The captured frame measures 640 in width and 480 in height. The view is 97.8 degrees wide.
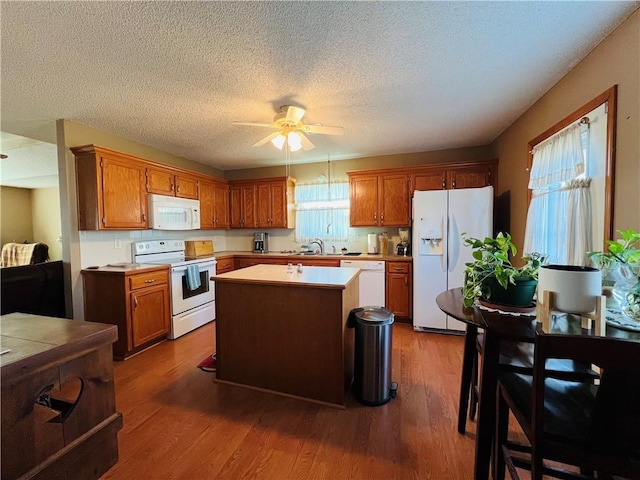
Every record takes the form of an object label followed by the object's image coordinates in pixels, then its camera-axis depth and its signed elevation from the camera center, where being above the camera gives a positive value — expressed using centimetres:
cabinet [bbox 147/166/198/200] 350 +67
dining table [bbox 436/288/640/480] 111 -42
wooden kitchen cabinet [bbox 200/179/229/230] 441 +45
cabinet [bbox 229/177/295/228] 473 +49
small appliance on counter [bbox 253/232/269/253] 507 -20
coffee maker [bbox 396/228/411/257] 408 -23
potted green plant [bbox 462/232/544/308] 131 -23
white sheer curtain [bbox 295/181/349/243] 469 +32
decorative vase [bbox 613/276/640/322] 105 -27
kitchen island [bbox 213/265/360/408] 206 -80
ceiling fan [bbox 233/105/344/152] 240 +93
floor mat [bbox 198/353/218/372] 260 -128
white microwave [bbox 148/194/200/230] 348 +26
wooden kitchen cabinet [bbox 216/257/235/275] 430 -54
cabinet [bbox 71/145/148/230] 291 +48
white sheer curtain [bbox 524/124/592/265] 186 +19
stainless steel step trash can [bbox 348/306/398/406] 208 -96
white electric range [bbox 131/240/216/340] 337 -67
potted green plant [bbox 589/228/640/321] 105 -17
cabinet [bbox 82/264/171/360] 284 -74
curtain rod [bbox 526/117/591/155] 183 +71
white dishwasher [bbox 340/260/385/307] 386 -72
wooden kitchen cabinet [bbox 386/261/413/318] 378 -80
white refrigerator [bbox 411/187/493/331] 328 -12
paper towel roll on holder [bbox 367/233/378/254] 436 -22
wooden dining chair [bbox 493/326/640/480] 81 -68
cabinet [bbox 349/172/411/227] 401 +45
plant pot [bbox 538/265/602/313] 102 -22
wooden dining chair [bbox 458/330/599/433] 120 -66
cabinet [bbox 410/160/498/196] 365 +72
